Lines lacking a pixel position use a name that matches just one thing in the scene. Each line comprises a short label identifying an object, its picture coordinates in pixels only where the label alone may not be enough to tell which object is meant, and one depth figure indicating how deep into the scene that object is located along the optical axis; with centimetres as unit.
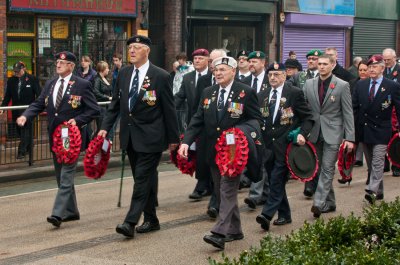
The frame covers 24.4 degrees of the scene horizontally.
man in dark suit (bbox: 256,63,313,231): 1104
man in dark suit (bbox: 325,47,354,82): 1648
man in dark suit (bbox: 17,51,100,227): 1107
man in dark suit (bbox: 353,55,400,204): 1297
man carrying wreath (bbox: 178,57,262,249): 977
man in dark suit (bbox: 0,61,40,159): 1812
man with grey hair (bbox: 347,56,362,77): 2110
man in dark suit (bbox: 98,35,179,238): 1028
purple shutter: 3033
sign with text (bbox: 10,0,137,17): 2011
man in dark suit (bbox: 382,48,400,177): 1700
